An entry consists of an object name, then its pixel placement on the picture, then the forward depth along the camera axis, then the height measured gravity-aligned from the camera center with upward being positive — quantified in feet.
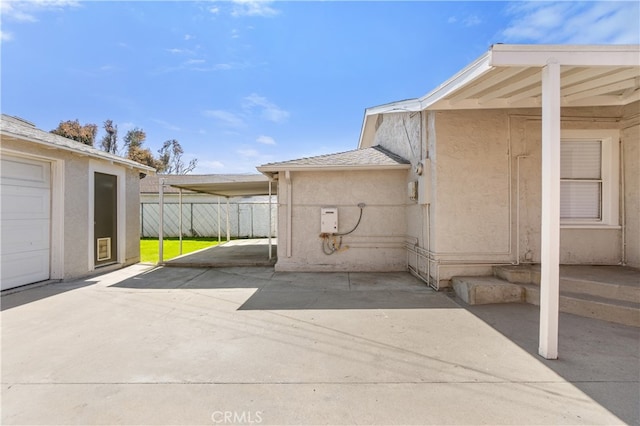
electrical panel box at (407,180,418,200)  21.91 +1.74
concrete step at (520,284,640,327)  13.39 -4.61
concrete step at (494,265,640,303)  14.44 -3.65
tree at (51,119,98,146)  92.07 +27.00
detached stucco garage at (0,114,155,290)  18.93 +0.42
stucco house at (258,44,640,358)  15.43 +2.84
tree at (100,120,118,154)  107.14 +27.98
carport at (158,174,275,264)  28.71 +3.11
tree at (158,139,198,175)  122.52 +23.78
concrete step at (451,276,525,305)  16.48 -4.60
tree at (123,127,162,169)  105.91 +25.00
